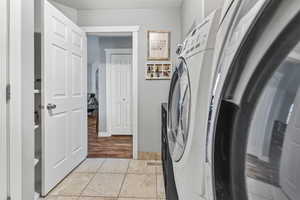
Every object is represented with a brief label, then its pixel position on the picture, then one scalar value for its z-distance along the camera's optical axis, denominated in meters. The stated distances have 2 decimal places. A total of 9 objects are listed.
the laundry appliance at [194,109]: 0.66
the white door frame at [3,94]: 1.34
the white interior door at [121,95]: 4.91
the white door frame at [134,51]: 3.05
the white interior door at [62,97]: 2.00
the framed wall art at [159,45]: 3.06
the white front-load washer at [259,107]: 0.35
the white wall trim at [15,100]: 1.39
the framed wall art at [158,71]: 3.09
